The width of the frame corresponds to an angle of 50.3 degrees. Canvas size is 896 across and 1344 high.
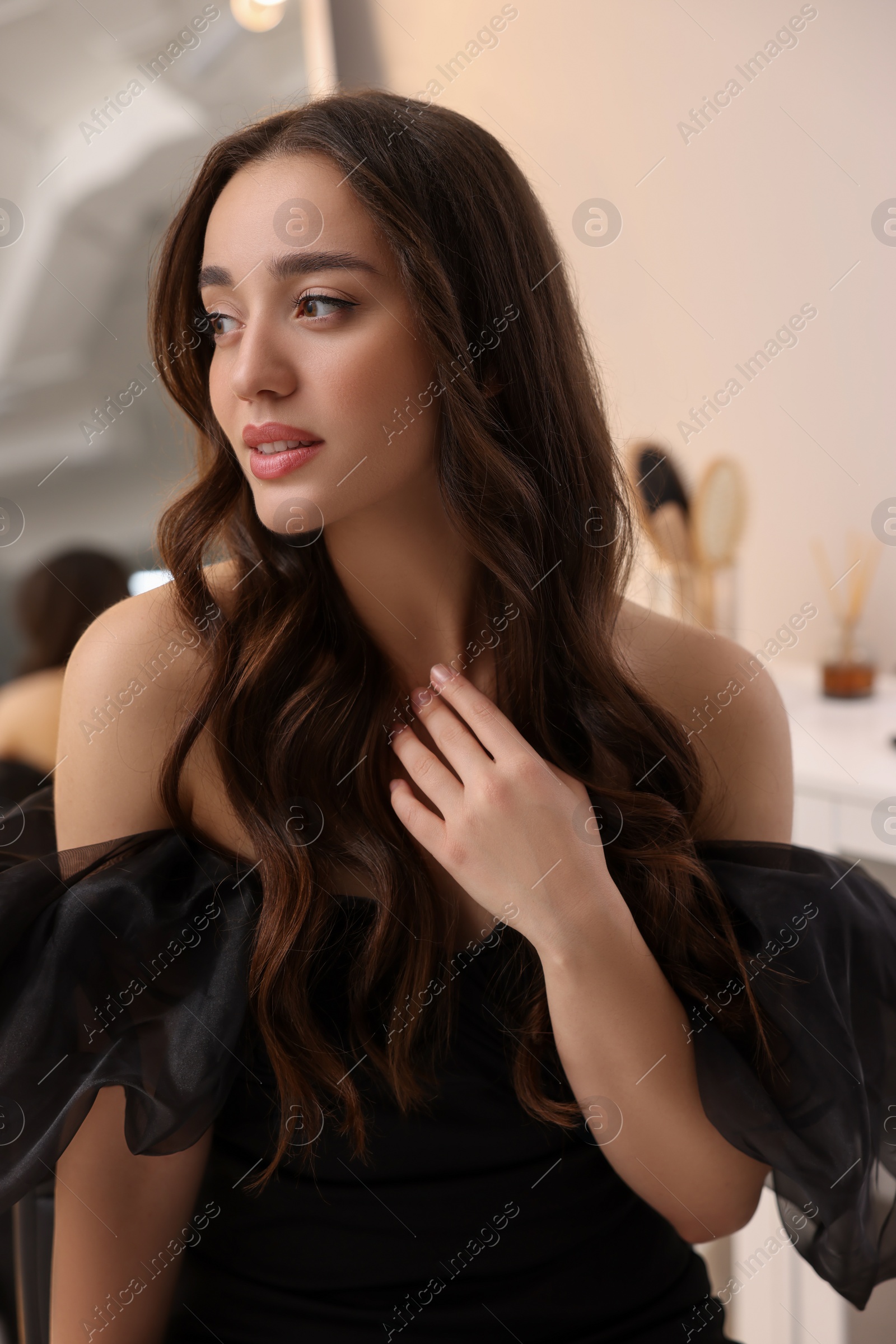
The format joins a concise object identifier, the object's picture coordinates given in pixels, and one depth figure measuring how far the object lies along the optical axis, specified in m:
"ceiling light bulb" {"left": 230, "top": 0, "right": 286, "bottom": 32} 1.73
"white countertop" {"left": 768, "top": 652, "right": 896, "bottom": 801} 1.32
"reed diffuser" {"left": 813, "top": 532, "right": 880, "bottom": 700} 1.60
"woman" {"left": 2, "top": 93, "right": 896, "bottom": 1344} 0.66
